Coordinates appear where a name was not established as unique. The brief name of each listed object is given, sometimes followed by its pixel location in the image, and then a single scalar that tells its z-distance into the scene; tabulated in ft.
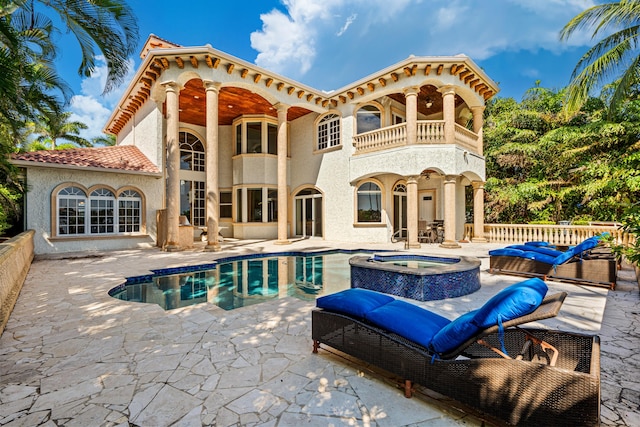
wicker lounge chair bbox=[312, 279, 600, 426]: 6.13
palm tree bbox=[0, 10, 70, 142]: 23.63
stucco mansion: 39.86
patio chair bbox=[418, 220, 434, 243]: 48.98
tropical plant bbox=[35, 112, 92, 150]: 86.60
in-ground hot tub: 18.45
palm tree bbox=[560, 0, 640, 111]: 28.91
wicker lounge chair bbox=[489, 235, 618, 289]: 20.39
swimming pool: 20.15
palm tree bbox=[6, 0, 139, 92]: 21.87
